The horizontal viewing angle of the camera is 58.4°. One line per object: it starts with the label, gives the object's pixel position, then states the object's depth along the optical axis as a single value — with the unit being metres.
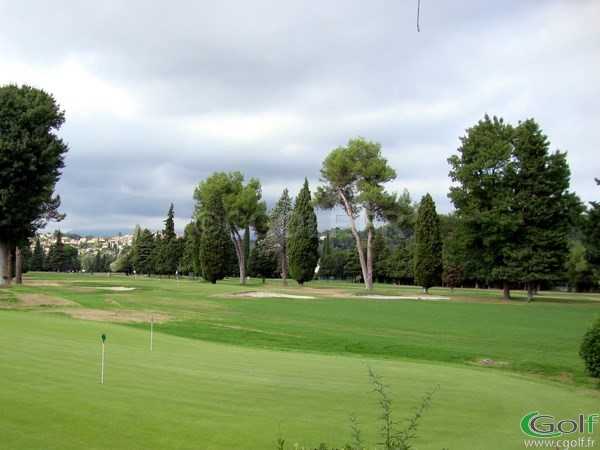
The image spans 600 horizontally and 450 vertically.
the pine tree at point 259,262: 106.88
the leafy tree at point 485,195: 52.12
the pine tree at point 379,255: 119.00
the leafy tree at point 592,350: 15.62
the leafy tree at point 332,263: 139.94
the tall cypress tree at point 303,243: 78.88
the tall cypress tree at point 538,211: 51.38
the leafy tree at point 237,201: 88.56
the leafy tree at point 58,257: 140.76
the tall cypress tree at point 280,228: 89.25
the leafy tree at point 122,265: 142.49
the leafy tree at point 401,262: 111.26
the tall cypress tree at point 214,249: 83.69
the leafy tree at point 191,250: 97.44
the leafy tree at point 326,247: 145.00
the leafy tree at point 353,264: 122.50
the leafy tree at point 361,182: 65.81
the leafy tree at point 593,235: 48.28
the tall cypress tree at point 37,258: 141.88
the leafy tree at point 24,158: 41.53
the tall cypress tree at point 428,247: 62.38
